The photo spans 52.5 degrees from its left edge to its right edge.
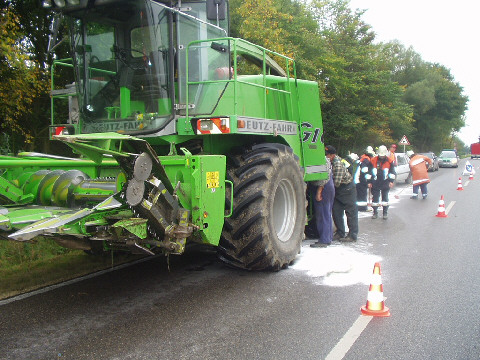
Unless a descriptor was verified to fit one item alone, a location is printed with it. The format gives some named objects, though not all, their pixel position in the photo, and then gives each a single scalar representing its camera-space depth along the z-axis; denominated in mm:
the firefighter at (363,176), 12680
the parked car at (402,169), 21166
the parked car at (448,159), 42312
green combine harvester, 4449
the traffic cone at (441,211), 11822
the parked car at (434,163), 35769
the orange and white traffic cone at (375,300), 4691
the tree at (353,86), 28891
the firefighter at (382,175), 12266
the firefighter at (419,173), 15562
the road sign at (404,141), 33612
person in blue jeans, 8078
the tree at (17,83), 10359
